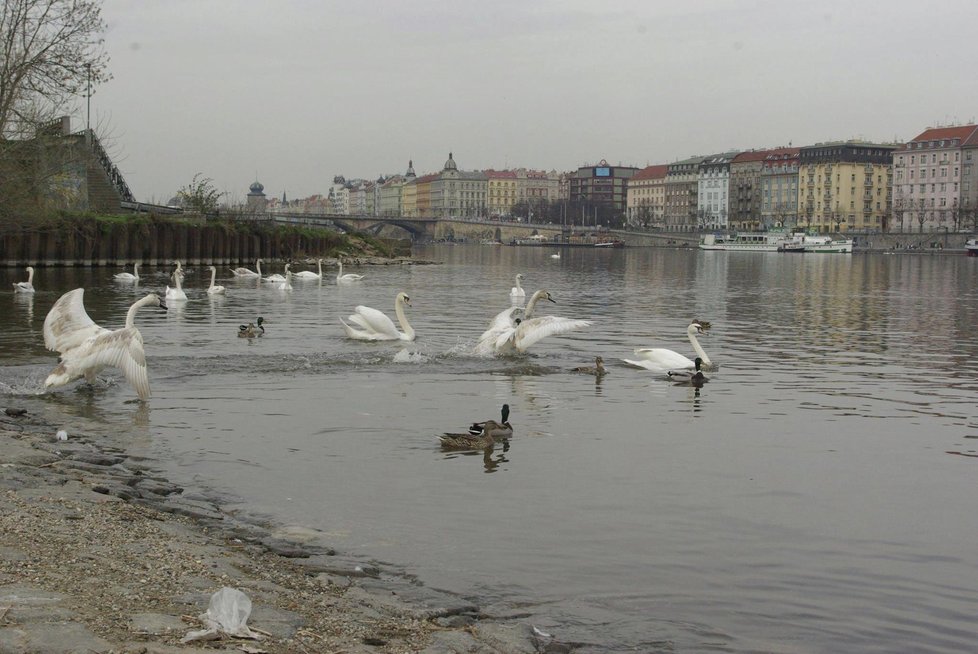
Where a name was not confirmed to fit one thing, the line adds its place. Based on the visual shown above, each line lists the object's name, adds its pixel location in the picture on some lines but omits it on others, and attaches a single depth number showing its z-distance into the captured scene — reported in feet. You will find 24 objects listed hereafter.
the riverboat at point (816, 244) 481.46
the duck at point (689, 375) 60.54
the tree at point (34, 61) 107.34
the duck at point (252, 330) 78.28
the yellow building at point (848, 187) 609.83
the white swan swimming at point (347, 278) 163.02
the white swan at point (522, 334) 65.67
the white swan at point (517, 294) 125.39
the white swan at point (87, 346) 48.57
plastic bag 19.88
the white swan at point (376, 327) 75.05
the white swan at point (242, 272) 173.66
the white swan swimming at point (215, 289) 123.24
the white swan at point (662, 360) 63.05
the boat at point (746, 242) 499.10
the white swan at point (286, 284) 136.98
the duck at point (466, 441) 41.93
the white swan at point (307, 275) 171.63
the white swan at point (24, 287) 114.75
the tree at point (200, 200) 256.52
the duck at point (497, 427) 42.09
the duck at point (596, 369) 61.93
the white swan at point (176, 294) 107.86
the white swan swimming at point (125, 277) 139.13
